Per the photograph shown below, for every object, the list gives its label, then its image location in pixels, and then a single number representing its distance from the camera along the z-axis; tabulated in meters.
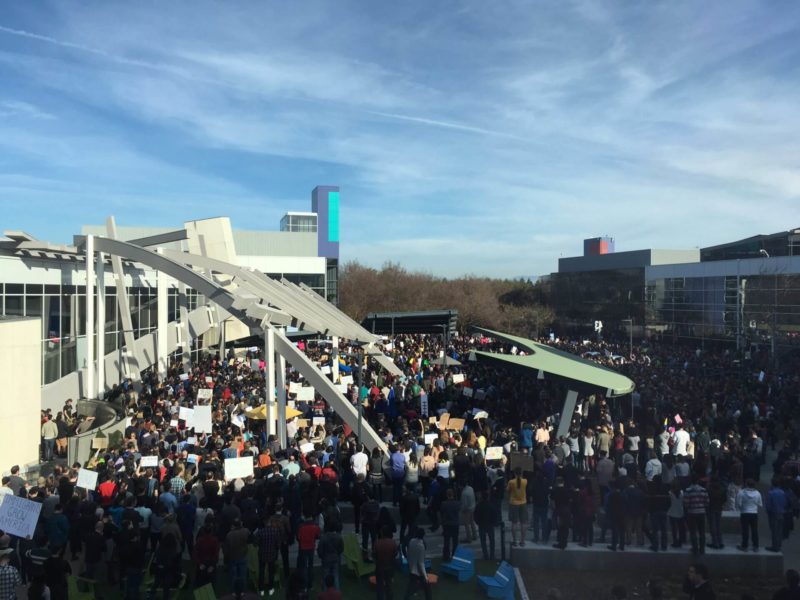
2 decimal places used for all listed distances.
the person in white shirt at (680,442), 13.63
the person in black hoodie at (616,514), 9.75
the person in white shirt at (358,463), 11.86
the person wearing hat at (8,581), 7.05
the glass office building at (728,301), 34.97
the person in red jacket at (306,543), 8.77
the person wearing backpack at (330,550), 8.38
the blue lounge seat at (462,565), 9.38
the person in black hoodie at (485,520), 9.85
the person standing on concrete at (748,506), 9.61
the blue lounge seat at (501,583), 8.48
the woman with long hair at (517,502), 10.29
